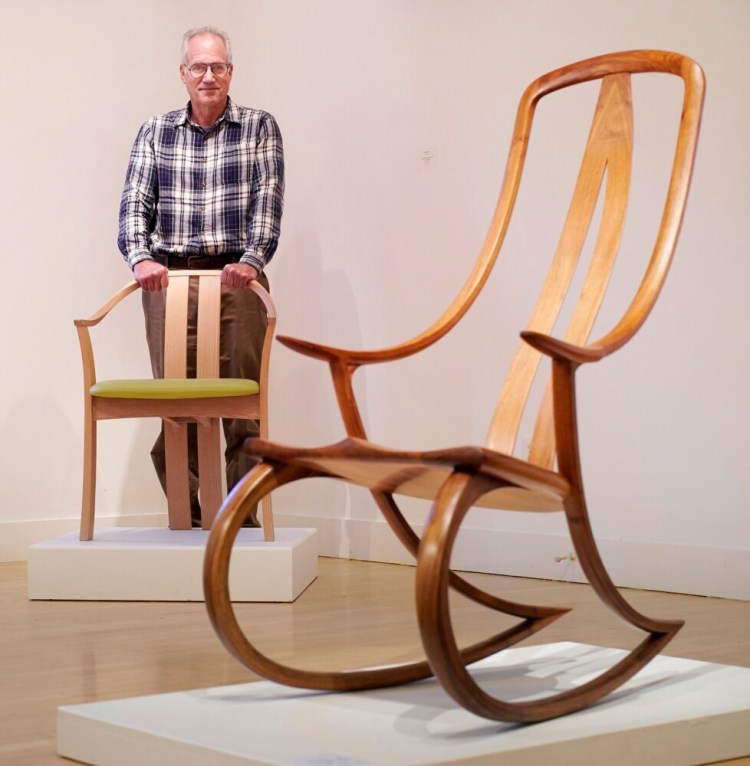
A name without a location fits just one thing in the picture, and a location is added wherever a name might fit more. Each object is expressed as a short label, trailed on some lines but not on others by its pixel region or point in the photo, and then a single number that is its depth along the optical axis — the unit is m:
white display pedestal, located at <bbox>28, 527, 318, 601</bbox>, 3.02
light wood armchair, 3.09
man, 3.60
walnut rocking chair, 1.32
